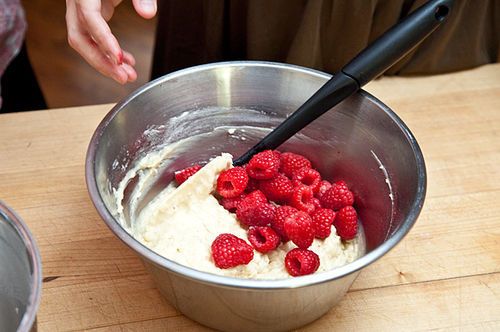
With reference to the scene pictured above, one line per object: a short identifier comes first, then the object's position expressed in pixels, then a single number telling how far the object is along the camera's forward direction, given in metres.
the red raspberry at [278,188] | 0.87
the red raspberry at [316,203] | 0.86
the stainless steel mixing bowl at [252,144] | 0.65
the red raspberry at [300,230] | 0.77
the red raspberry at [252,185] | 0.90
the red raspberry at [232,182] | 0.86
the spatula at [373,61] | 0.75
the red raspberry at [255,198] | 0.85
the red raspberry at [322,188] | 0.89
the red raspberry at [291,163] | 0.91
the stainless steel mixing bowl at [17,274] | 0.55
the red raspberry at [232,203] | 0.87
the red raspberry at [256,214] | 0.82
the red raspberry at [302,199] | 0.84
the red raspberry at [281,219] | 0.80
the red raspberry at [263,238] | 0.79
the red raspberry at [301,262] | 0.75
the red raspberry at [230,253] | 0.75
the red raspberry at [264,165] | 0.86
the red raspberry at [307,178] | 0.89
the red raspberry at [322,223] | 0.81
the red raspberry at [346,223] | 0.84
